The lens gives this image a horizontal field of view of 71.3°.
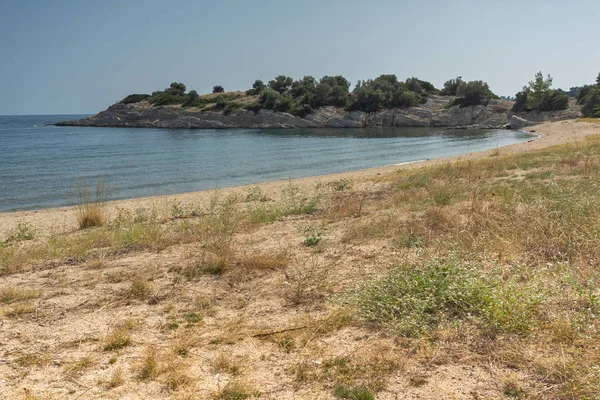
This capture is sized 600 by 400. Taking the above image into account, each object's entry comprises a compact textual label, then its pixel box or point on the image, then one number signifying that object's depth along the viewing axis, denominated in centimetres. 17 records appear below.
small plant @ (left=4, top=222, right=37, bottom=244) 1154
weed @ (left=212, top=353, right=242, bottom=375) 382
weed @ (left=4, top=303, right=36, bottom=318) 518
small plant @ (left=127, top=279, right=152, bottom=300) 566
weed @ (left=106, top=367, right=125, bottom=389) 366
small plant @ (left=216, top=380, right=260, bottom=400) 339
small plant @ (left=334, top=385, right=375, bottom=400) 327
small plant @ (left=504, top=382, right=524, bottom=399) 315
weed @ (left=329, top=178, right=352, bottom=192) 1593
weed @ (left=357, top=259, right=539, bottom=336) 404
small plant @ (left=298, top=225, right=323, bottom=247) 760
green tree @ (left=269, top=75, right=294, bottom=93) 10269
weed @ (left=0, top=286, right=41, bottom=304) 566
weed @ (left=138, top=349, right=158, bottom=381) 377
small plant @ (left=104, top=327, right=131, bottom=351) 432
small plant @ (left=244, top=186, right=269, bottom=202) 1597
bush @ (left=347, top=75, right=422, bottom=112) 8569
